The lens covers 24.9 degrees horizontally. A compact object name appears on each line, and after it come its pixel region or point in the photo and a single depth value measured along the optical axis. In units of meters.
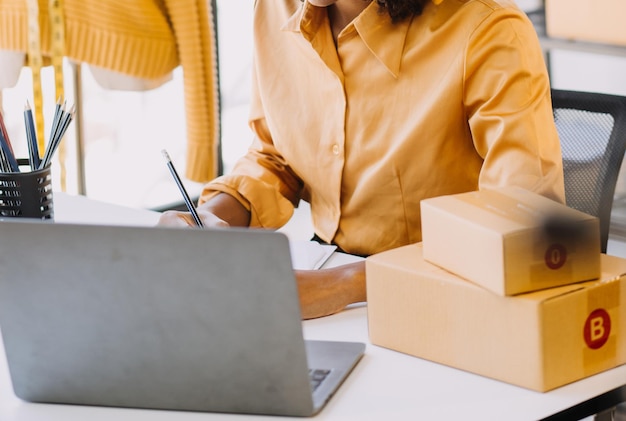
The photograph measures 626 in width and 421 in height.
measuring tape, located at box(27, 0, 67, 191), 2.93
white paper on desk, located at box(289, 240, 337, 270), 1.79
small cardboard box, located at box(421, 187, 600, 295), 1.37
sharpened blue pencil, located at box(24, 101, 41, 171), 1.84
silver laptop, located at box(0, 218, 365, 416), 1.32
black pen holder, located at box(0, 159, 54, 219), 1.81
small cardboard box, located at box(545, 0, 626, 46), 3.72
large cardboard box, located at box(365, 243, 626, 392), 1.39
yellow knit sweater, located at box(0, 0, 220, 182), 2.98
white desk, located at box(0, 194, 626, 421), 1.38
